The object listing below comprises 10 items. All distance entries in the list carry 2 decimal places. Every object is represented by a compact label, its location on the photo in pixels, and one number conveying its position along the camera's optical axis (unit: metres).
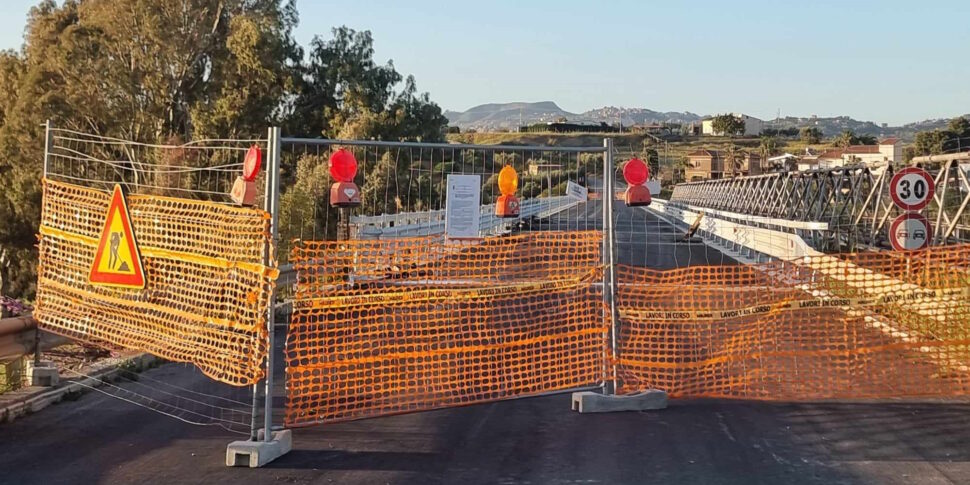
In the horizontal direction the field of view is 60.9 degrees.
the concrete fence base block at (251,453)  6.56
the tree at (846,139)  100.59
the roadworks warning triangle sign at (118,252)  7.40
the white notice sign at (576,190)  10.76
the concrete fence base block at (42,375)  8.66
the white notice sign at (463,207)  14.06
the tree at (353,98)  43.12
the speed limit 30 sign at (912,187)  11.47
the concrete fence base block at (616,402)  8.27
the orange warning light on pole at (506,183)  9.22
